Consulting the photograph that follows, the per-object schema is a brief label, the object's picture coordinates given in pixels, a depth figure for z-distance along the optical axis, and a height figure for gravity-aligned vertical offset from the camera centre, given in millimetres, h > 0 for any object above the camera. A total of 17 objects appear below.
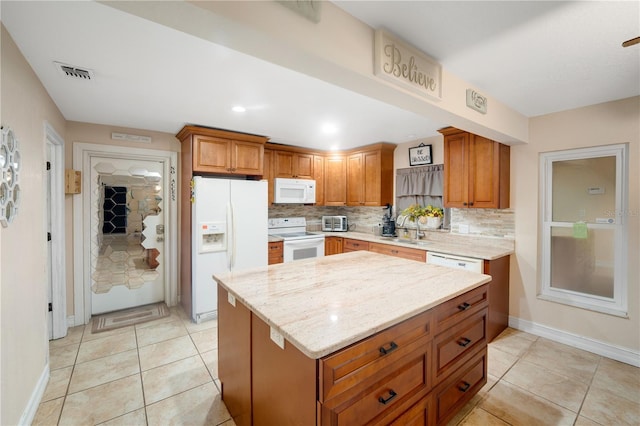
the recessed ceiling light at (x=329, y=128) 3292 +1004
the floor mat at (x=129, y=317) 3168 -1308
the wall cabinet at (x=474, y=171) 3096 +452
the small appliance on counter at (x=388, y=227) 4262 -264
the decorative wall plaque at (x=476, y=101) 2152 +868
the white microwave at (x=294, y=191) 4297 +298
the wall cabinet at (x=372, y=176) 4367 +554
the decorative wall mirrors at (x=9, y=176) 1402 +177
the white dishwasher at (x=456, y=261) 2879 -566
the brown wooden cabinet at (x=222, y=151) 3301 +744
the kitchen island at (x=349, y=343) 1104 -640
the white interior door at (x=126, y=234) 3404 -306
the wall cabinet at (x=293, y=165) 4375 +734
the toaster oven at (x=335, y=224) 4922 -252
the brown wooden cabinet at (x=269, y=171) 4258 +598
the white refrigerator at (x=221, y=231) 3250 -264
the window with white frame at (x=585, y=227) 2602 -173
